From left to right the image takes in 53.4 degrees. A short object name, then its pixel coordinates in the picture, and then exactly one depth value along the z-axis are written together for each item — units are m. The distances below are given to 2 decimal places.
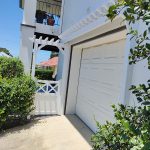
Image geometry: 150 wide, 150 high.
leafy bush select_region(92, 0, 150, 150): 0.74
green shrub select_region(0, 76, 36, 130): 4.76
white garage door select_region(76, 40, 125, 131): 4.02
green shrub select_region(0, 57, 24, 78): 6.36
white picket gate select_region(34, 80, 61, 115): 5.96
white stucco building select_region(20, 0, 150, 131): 3.20
